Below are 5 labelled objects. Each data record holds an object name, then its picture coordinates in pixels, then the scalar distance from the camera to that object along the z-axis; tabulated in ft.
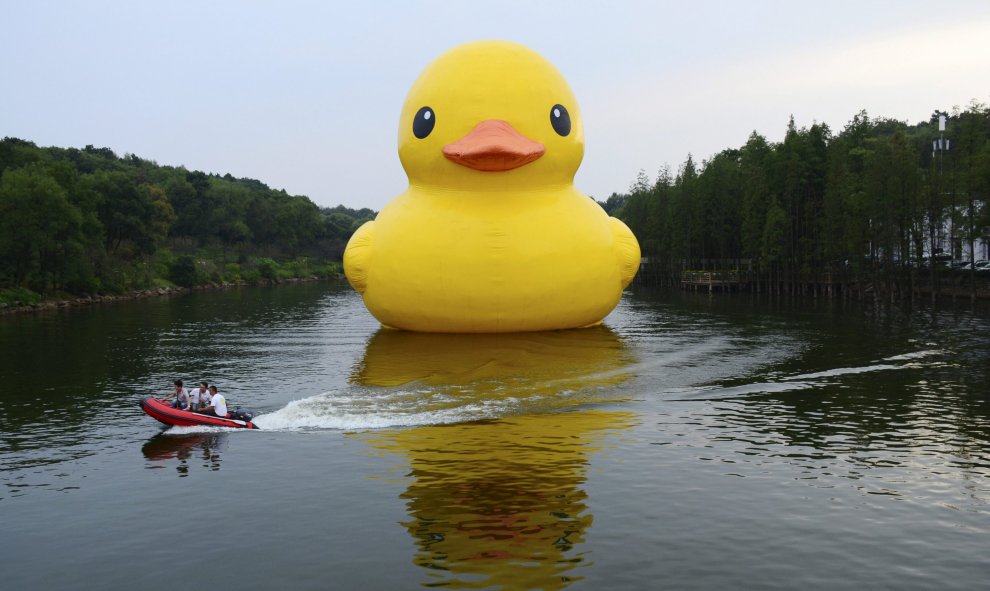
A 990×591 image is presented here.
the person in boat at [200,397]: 54.08
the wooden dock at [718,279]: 199.72
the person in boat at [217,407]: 52.49
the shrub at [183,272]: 237.25
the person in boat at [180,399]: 54.14
